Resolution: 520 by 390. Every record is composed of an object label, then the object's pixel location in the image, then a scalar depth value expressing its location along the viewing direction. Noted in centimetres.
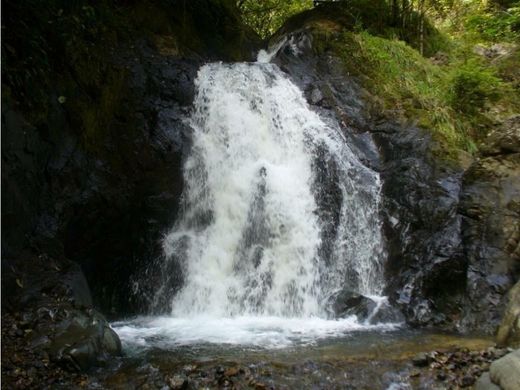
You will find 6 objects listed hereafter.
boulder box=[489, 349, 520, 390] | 436
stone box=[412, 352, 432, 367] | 546
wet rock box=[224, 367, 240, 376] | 501
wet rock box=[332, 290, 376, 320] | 777
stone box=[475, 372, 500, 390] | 461
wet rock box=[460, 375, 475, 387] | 500
